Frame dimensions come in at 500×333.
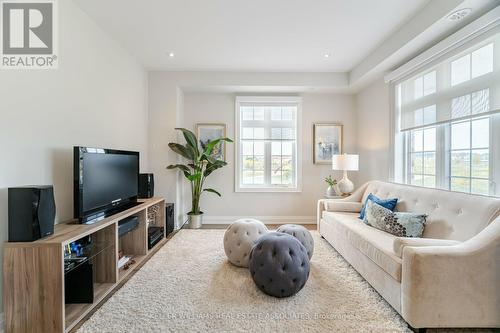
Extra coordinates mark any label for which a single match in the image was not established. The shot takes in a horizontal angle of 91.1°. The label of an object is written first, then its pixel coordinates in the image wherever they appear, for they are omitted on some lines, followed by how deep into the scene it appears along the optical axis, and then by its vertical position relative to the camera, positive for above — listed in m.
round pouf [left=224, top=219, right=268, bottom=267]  2.55 -0.79
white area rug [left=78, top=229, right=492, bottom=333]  1.70 -1.11
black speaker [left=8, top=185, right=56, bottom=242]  1.60 -0.33
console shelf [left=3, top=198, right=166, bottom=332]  1.59 -0.79
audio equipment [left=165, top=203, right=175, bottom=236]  3.71 -0.81
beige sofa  1.59 -0.70
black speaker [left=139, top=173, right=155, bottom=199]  3.55 -0.31
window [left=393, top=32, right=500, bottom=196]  2.14 +0.45
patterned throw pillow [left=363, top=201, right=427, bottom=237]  2.29 -0.56
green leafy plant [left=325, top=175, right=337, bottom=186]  4.18 -0.29
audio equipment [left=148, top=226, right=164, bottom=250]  3.14 -0.95
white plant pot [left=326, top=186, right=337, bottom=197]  4.09 -0.46
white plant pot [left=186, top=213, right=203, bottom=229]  4.19 -0.98
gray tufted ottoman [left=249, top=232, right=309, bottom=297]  1.96 -0.84
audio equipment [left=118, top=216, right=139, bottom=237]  2.43 -0.63
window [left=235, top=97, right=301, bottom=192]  4.71 +0.36
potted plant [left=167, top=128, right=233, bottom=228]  4.06 -0.02
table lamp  3.83 -0.02
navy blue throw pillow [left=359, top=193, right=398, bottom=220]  2.77 -0.43
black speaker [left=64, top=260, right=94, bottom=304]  1.93 -0.96
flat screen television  2.08 -0.18
